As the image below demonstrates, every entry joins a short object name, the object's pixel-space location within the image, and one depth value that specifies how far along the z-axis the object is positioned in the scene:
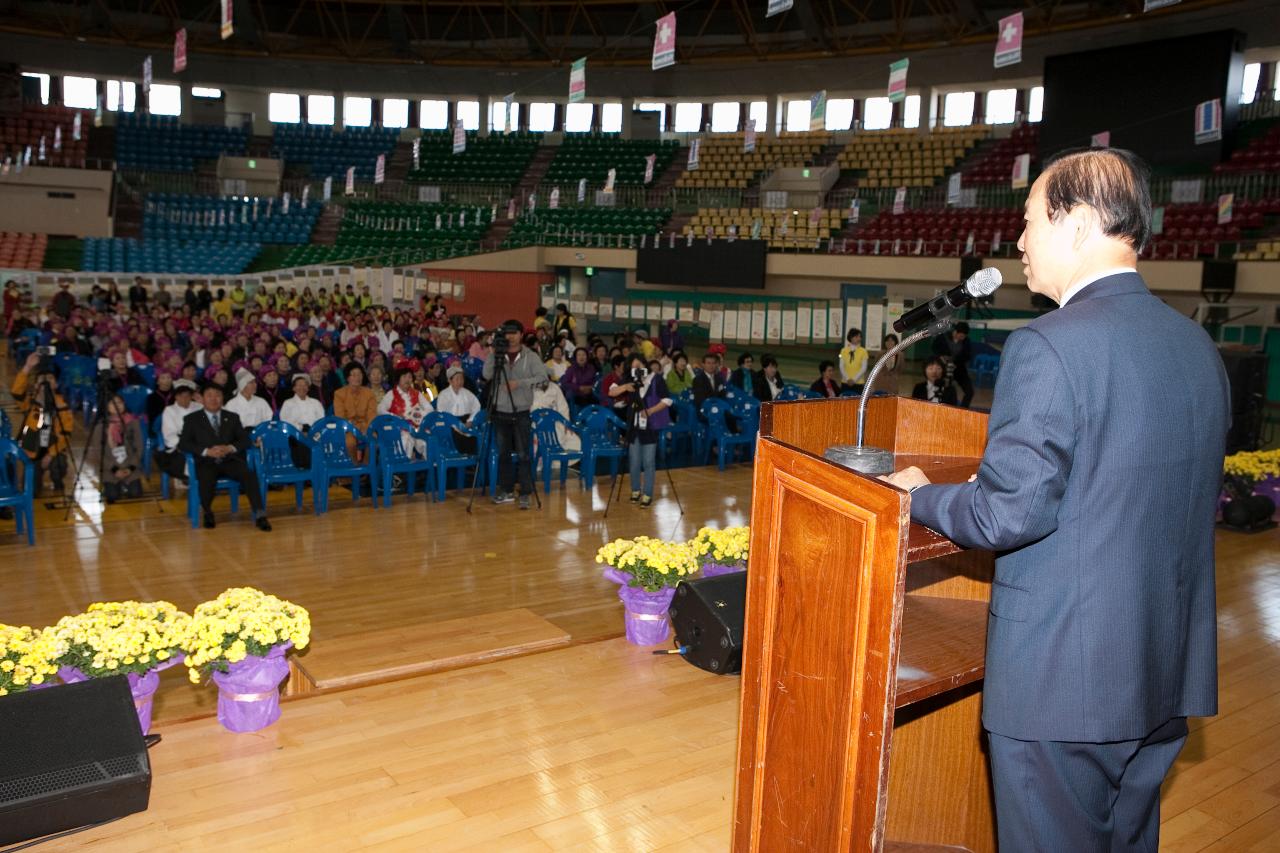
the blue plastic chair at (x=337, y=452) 8.59
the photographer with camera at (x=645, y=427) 9.08
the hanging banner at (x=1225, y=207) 18.75
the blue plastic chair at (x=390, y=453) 8.77
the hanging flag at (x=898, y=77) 17.50
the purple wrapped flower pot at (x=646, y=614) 4.77
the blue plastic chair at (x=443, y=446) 9.02
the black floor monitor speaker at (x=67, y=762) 2.76
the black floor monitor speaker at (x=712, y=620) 4.30
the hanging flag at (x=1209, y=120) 17.94
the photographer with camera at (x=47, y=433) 8.13
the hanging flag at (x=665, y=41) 16.28
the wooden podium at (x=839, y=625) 1.89
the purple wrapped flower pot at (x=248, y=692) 3.69
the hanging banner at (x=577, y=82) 19.83
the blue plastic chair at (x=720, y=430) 10.86
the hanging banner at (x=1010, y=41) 14.59
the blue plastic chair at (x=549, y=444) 9.66
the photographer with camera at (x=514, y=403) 8.77
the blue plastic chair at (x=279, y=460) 8.31
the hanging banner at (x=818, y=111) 18.86
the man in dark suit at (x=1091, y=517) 1.70
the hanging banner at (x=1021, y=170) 19.88
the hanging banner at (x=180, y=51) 21.48
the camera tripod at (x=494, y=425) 8.60
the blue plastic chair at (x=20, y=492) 7.06
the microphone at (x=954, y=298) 2.09
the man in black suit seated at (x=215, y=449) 7.90
